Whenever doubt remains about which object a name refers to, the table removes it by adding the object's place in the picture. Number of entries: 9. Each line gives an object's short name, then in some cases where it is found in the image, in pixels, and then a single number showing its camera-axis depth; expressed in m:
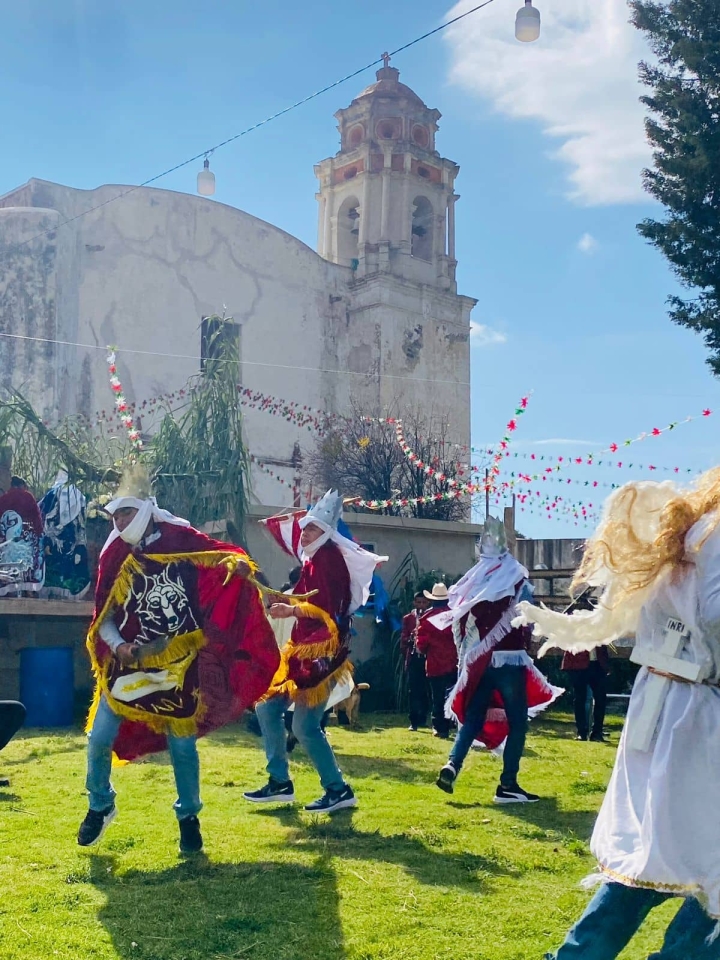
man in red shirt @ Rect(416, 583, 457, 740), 11.52
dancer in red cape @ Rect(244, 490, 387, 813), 6.56
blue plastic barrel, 11.44
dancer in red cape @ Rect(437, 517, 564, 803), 7.32
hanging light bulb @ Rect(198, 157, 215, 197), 18.22
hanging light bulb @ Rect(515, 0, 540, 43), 10.23
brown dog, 11.73
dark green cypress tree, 13.93
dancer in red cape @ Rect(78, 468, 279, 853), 5.55
